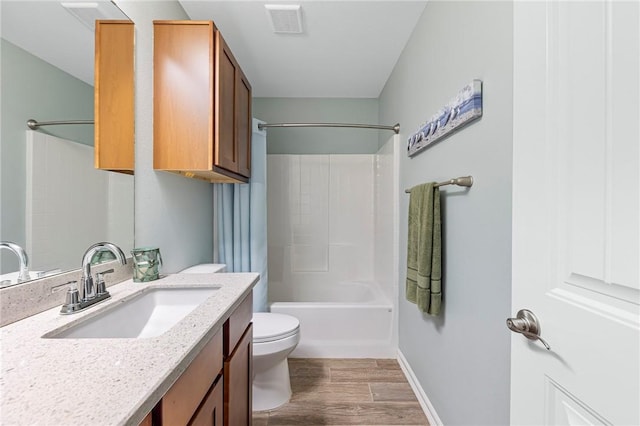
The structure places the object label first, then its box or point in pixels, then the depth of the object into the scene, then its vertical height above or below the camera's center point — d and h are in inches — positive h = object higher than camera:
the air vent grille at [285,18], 66.4 +47.5
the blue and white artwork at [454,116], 43.3 +16.9
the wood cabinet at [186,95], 58.1 +23.5
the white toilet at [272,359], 64.1 -34.1
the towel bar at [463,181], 46.0 +5.0
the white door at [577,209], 17.2 +0.2
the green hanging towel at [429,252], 55.6 -8.1
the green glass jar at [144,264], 50.2 -9.5
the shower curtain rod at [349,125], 90.0 +27.5
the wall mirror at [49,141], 30.3 +8.2
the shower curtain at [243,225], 88.7 -4.6
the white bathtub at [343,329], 88.7 -36.9
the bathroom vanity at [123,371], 18.5 -12.6
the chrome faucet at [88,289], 34.7 -10.2
